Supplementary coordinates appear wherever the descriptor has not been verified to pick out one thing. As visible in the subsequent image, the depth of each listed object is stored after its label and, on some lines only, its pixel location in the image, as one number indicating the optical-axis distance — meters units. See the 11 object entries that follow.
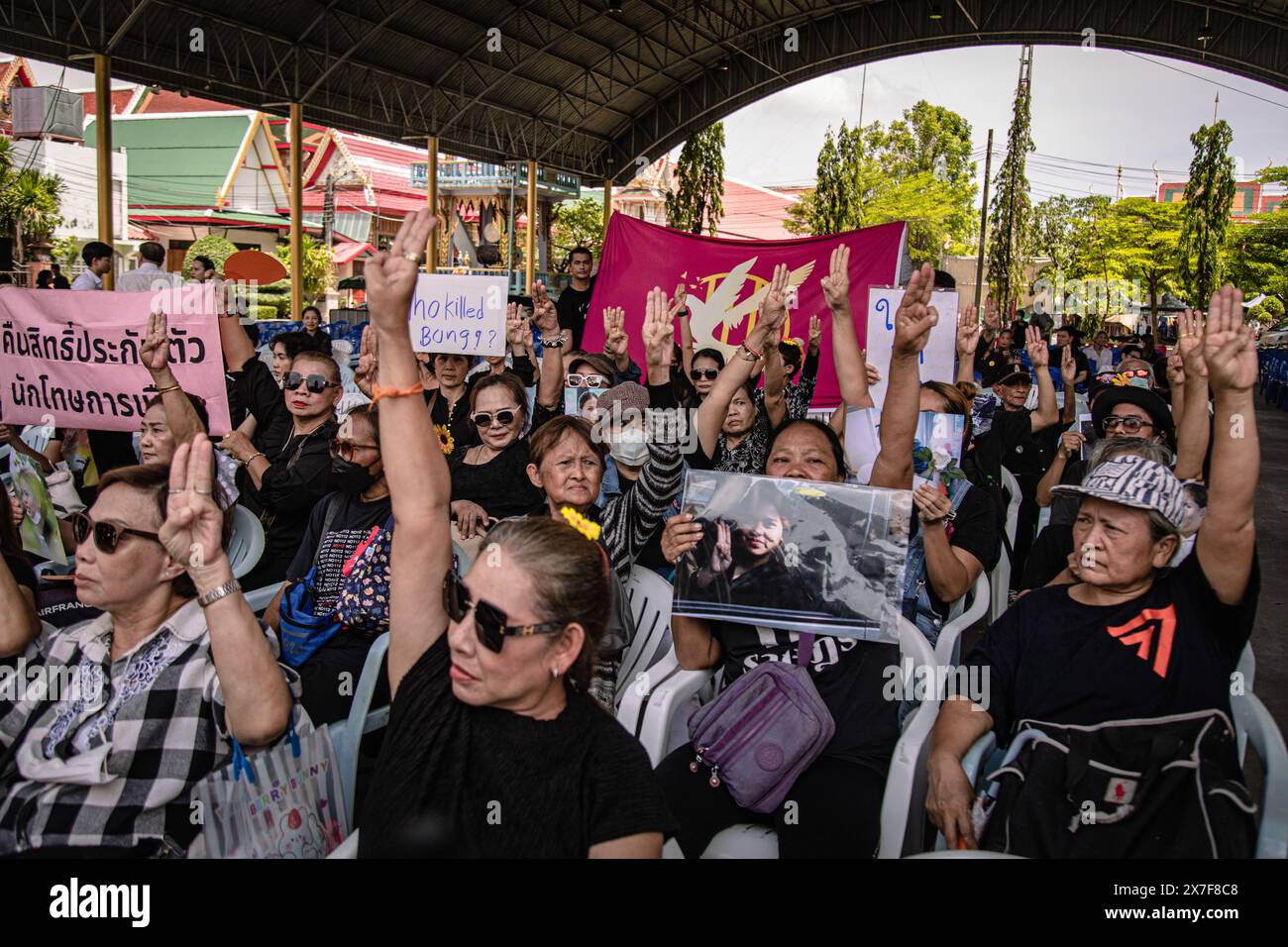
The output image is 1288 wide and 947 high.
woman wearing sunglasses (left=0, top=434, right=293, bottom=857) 2.08
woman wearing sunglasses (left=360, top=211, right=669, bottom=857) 1.88
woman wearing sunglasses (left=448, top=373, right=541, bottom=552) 4.30
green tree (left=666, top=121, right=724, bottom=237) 24.52
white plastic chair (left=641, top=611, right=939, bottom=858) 2.61
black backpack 2.10
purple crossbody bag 2.60
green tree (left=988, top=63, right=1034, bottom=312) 25.00
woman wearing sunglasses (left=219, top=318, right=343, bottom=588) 4.02
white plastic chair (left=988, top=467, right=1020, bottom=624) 4.71
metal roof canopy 15.09
